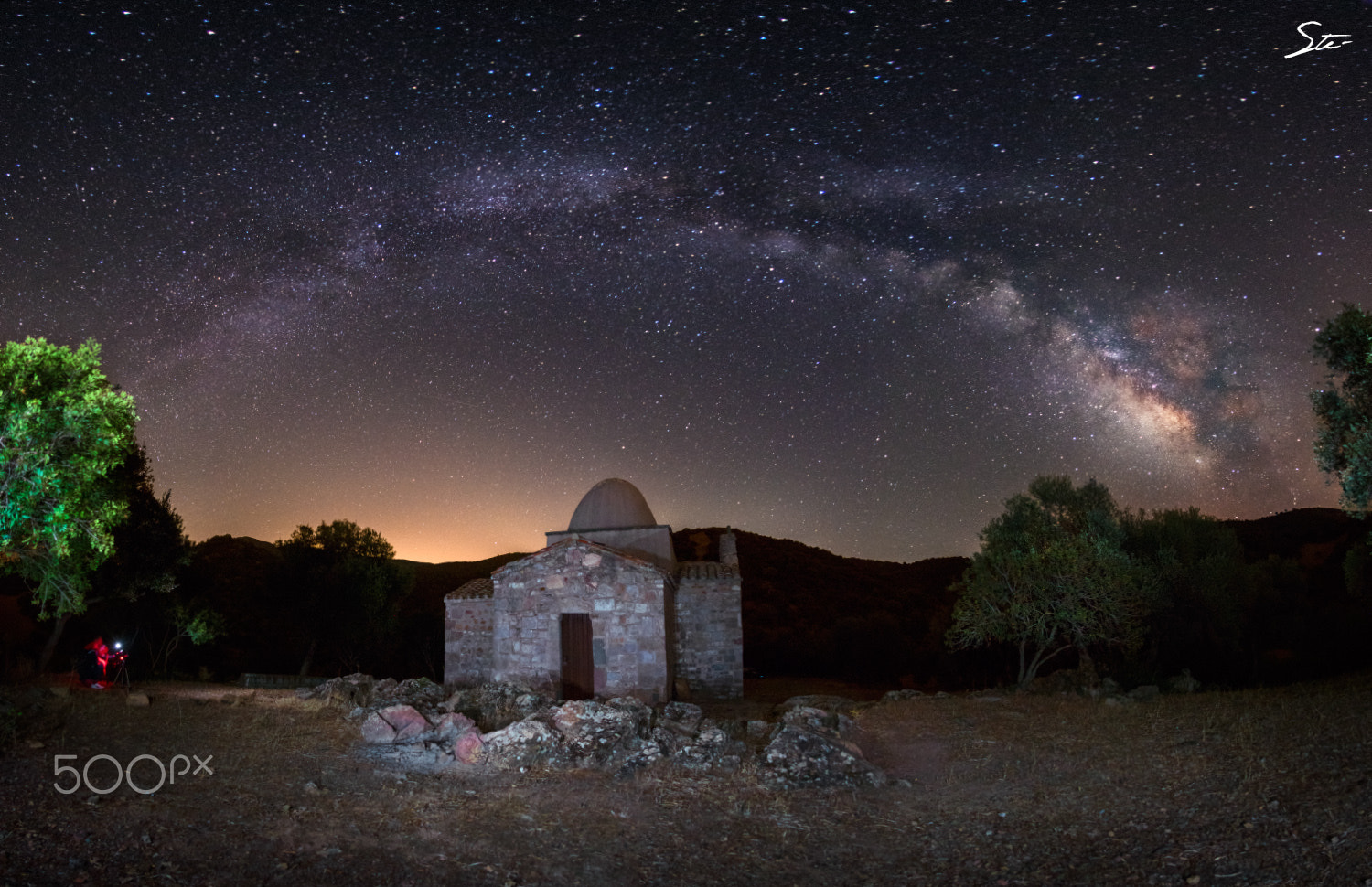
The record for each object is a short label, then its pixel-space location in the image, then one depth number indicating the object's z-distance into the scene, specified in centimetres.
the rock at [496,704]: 1413
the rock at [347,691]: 1591
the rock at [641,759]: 1086
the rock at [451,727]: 1227
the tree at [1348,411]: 1012
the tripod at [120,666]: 1798
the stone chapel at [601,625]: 1989
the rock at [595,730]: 1159
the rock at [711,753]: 1115
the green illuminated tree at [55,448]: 864
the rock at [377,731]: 1214
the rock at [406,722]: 1229
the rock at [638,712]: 1255
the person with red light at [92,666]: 1605
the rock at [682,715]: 1327
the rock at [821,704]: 1708
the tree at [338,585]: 2938
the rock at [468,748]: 1125
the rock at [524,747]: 1123
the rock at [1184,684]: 1717
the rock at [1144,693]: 1569
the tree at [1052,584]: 1792
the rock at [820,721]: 1305
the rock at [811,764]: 1019
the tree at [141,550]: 1800
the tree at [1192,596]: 2211
